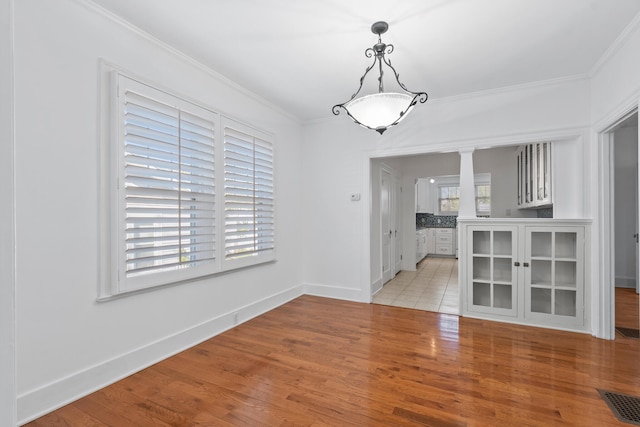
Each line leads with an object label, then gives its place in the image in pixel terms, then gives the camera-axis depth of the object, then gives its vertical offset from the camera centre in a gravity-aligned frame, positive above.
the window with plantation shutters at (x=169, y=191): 2.26 +0.21
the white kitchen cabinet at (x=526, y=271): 3.23 -0.64
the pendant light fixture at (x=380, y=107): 2.20 +0.80
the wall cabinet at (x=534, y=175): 3.96 +0.60
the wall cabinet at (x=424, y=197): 8.64 +0.51
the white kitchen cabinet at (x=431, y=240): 8.79 -0.74
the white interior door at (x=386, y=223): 5.23 -0.16
